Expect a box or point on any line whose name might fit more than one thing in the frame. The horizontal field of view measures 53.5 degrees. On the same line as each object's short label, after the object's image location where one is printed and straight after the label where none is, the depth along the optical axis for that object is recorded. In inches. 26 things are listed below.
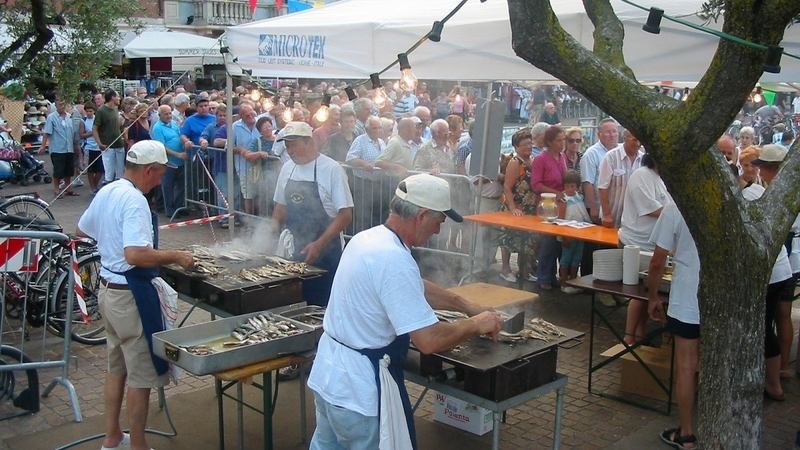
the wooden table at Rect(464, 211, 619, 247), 311.0
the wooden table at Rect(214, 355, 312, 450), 165.2
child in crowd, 353.7
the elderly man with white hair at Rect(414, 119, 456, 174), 403.9
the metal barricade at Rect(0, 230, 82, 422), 225.5
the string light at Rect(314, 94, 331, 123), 315.5
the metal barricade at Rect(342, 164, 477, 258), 386.3
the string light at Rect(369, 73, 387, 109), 289.0
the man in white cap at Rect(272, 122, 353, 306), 241.1
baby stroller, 630.5
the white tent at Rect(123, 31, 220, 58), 813.2
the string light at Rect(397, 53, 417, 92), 259.1
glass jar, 346.9
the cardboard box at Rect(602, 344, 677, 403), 244.8
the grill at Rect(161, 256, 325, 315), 205.6
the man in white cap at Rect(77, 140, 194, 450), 184.1
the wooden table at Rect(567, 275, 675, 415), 235.5
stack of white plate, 249.3
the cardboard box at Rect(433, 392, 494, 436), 215.0
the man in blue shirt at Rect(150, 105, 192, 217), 506.9
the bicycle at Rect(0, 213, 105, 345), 282.5
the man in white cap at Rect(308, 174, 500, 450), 134.7
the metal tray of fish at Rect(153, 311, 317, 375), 162.2
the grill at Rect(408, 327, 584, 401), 155.3
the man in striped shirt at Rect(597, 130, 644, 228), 339.6
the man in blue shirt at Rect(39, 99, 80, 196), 590.6
